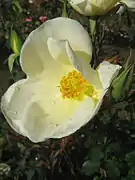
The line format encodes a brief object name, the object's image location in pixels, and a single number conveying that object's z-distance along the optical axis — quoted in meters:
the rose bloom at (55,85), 0.14
